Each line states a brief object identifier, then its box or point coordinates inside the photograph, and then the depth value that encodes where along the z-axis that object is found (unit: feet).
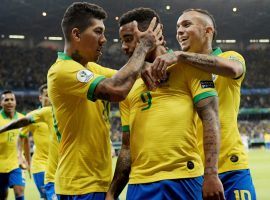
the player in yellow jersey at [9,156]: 32.55
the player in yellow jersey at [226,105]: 13.25
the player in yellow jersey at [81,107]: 11.97
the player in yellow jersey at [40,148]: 31.42
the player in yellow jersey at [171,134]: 10.50
